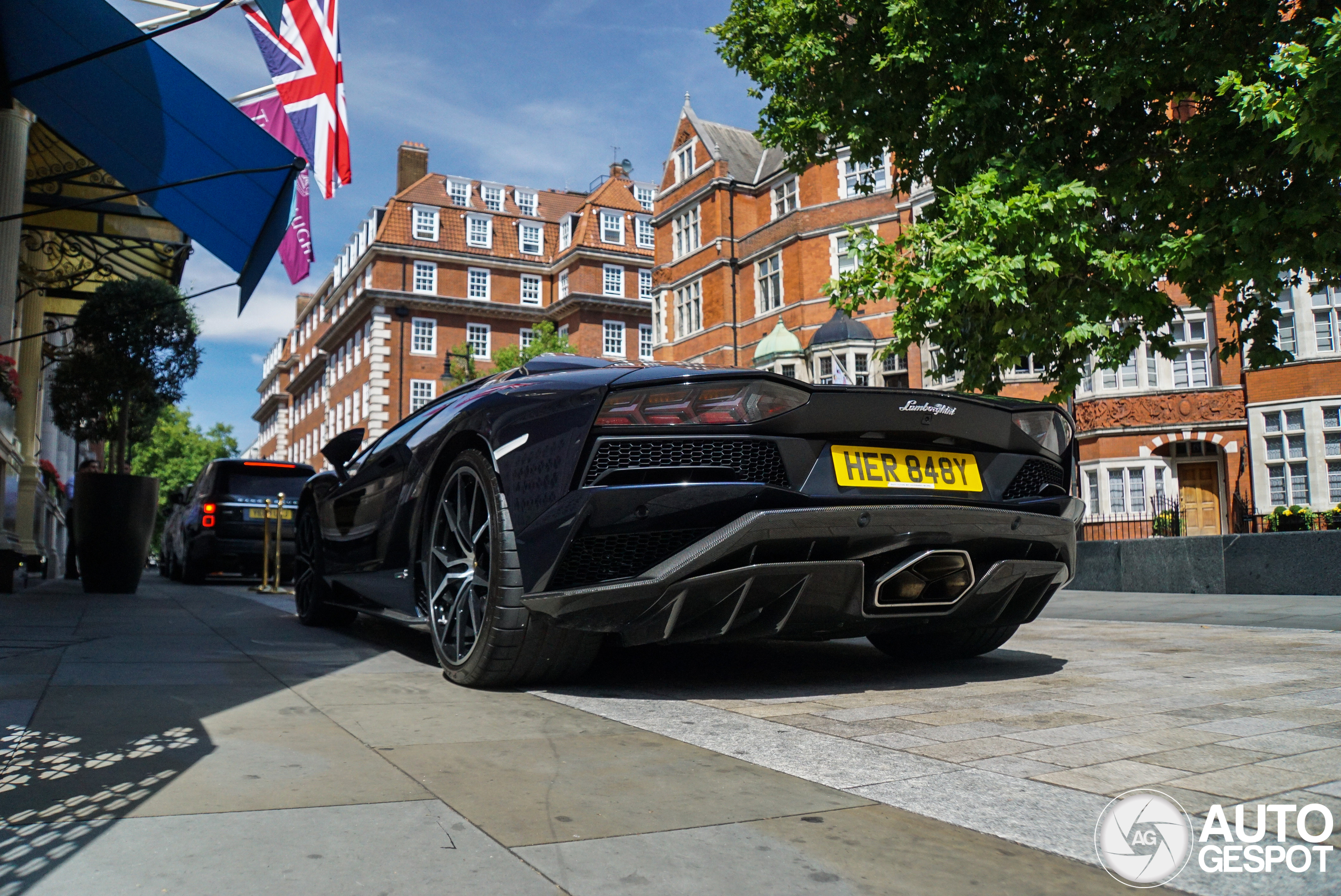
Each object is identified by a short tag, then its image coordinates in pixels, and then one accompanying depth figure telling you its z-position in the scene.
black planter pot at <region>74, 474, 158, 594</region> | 10.43
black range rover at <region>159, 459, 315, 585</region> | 13.59
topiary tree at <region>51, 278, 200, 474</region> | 11.93
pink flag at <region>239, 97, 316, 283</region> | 11.77
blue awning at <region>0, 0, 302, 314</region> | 8.12
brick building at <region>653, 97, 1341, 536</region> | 22.81
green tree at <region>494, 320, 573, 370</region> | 39.78
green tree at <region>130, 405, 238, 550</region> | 63.66
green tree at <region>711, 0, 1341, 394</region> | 10.27
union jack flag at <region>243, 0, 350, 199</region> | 11.55
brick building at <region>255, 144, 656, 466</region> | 54.44
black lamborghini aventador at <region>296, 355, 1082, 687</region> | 3.26
